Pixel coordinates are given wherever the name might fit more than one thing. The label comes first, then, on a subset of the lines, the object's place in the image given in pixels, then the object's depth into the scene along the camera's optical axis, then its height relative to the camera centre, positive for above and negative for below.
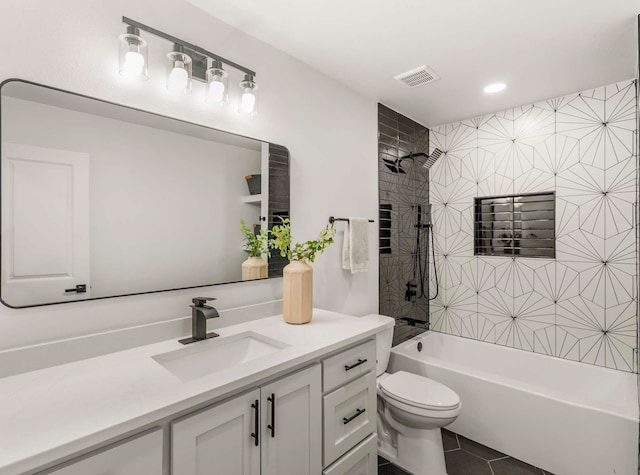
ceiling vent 2.20 +1.10
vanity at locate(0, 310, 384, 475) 0.77 -0.50
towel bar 2.25 +0.11
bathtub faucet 3.00 -0.82
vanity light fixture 1.28 +0.74
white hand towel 2.32 -0.08
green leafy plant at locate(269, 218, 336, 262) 1.76 -0.05
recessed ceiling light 2.43 +1.10
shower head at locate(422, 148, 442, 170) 3.35 +0.79
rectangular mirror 1.10 +0.15
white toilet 1.91 -1.11
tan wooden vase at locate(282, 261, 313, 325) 1.66 -0.29
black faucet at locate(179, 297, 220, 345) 1.41 -0.37
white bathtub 1.86 -1.12
